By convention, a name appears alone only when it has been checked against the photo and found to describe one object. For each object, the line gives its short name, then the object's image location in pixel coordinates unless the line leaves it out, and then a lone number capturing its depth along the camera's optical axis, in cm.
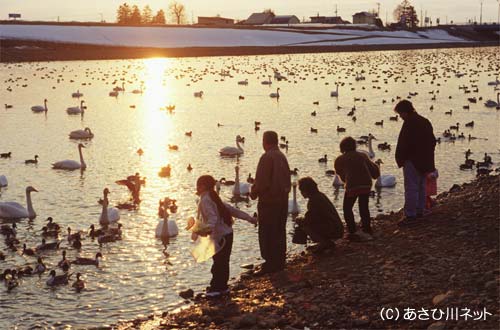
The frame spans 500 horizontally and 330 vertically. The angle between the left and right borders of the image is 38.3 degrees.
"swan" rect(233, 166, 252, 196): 1692
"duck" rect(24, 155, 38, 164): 2156
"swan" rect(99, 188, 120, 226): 1462
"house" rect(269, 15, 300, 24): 19688
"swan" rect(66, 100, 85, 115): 3432
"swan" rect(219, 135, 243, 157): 2223
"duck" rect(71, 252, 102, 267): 1219
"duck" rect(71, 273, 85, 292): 1116
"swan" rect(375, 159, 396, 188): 1736
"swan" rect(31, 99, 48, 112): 3453
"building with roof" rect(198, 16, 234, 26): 19489
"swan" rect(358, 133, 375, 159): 2134
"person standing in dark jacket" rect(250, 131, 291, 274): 991
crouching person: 1046
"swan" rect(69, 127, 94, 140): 2652
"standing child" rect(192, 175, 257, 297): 941
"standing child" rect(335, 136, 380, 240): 1074
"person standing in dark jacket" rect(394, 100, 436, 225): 1069
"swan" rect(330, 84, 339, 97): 4012
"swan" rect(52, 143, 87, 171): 2059
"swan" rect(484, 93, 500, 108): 3356
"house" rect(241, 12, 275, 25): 19538
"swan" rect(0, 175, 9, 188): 1833
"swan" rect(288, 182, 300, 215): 1517
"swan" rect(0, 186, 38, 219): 1506
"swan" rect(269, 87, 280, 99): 4058
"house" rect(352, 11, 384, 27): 18575
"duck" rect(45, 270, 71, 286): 1125
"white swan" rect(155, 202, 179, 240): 1352
